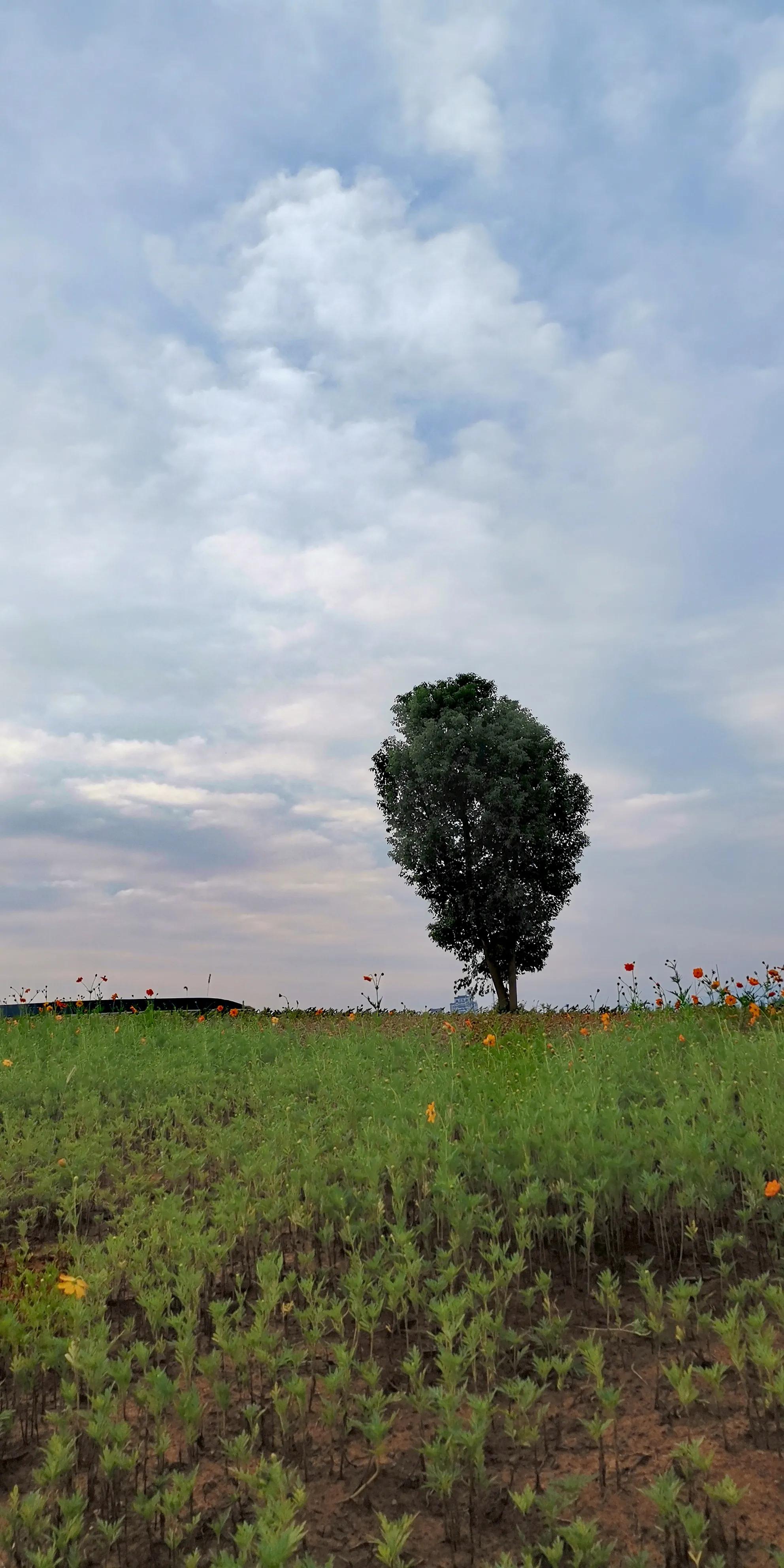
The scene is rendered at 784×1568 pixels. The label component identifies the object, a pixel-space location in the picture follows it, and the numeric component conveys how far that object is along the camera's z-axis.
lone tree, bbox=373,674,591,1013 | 28.69
